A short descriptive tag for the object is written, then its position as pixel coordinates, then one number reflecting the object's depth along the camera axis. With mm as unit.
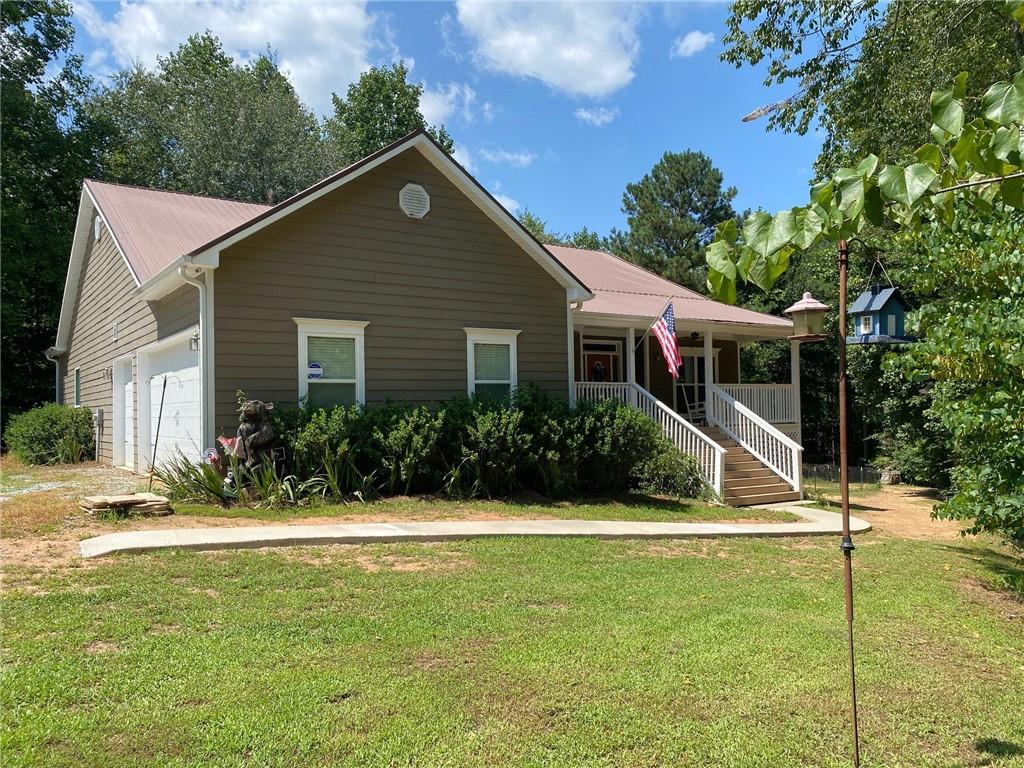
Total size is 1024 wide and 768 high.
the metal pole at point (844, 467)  3205
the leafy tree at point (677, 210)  32938
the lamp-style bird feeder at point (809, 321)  4219
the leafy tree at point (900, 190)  2168
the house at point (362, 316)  10477
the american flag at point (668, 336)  12508
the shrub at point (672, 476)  12266
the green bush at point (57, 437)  16594
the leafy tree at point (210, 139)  29797
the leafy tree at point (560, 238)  45906
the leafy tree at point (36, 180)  23422
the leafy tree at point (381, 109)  38125
